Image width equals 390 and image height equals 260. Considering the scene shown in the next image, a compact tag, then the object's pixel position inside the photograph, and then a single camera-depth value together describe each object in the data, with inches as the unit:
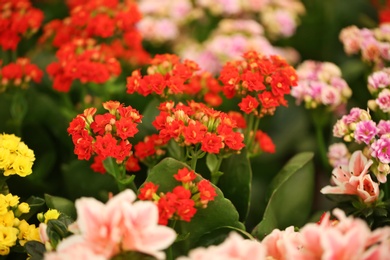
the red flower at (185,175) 28.0
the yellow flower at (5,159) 28.8
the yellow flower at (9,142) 29.2
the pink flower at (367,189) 29.2
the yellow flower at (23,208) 28.8
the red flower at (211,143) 28.3
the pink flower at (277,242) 27.0
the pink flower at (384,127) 29.6
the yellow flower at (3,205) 28.3
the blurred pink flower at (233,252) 24.9
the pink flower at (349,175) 29.5
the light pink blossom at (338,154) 32.0
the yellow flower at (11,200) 28.6
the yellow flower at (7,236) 27.9
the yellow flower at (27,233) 28.3
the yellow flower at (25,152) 29.4
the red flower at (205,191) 27.8
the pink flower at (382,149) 29.2
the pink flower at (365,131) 29.6
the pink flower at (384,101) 30.7
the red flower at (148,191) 27.4
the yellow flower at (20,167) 28.9
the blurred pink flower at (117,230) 25.4
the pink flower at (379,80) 31.3
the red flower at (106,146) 28.0
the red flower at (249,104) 30.0
